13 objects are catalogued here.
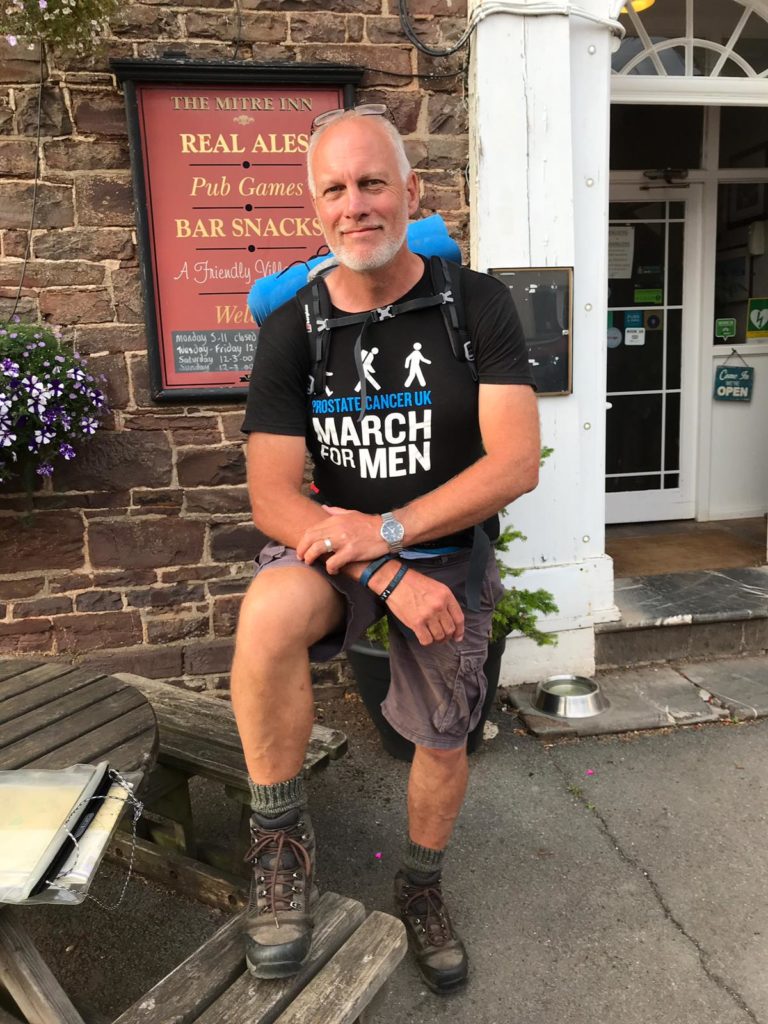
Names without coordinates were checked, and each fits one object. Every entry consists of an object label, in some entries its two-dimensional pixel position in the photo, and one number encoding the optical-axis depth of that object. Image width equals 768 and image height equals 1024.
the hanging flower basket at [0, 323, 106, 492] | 3.13
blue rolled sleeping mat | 2.43
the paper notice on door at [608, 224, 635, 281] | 5.43
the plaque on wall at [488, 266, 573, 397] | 3.67
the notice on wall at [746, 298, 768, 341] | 5.67
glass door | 5.46
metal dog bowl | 3.64
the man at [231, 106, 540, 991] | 1.82
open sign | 5.70
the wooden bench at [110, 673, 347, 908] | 2.38
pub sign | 3.46
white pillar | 3.54
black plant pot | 3.22
